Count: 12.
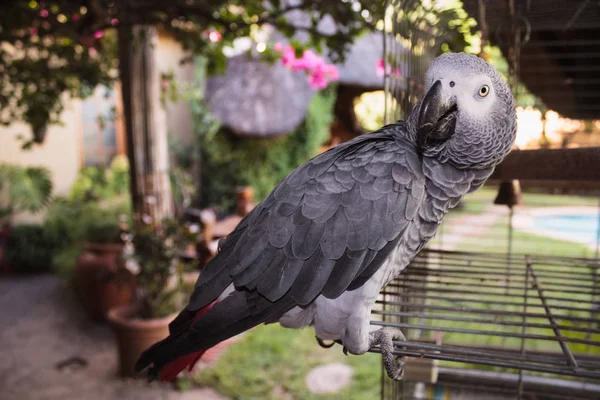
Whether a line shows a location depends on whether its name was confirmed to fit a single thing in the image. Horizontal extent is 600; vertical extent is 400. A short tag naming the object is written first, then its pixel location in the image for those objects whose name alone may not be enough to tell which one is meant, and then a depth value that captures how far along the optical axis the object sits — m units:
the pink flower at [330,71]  2.69
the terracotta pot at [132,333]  1.93
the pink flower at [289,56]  2.20
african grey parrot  0.65
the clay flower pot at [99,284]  2.52
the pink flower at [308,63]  2.28
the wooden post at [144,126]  1.80
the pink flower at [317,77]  2.48
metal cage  0.64
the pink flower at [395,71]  0.78
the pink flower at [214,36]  1.75
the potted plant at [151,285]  1.89
